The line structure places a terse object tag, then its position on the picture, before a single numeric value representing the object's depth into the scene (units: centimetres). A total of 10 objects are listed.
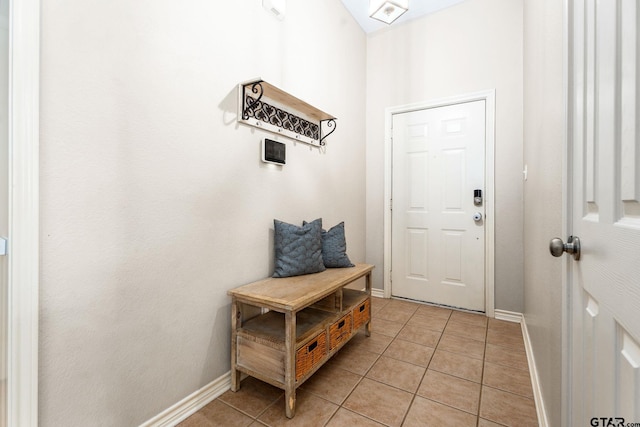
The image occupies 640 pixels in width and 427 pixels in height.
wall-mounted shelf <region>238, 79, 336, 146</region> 171
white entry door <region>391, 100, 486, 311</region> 276
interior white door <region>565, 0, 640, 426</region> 49
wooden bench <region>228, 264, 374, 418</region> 141
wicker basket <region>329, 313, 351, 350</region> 174
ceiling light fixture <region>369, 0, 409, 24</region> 206
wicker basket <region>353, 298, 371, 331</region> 203
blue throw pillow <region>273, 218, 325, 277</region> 188
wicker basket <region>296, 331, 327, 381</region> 146
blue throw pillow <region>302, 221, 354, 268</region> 215
